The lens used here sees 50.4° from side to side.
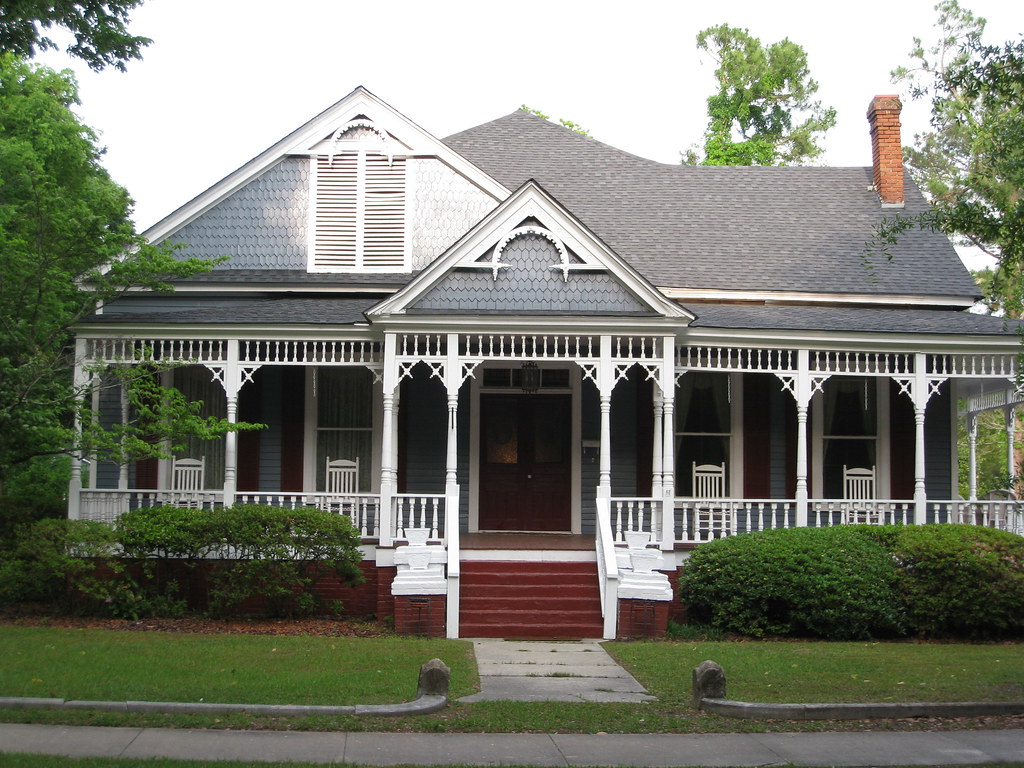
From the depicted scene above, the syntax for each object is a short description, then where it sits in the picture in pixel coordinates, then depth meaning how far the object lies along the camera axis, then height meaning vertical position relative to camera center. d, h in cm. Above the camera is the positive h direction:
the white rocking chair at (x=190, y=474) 1730 -4
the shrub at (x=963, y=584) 1356 -134
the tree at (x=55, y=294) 1473 +252
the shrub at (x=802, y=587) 1361 -140
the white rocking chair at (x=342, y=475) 1741 -4
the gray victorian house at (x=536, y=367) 1525 +162
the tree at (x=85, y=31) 1168 +490
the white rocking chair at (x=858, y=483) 1792 -12
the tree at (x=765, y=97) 4144 +1452
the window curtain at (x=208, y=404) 1752 +109
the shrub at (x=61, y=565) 1405 -122
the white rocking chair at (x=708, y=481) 1778 -10
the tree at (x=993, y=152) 1032 +325
